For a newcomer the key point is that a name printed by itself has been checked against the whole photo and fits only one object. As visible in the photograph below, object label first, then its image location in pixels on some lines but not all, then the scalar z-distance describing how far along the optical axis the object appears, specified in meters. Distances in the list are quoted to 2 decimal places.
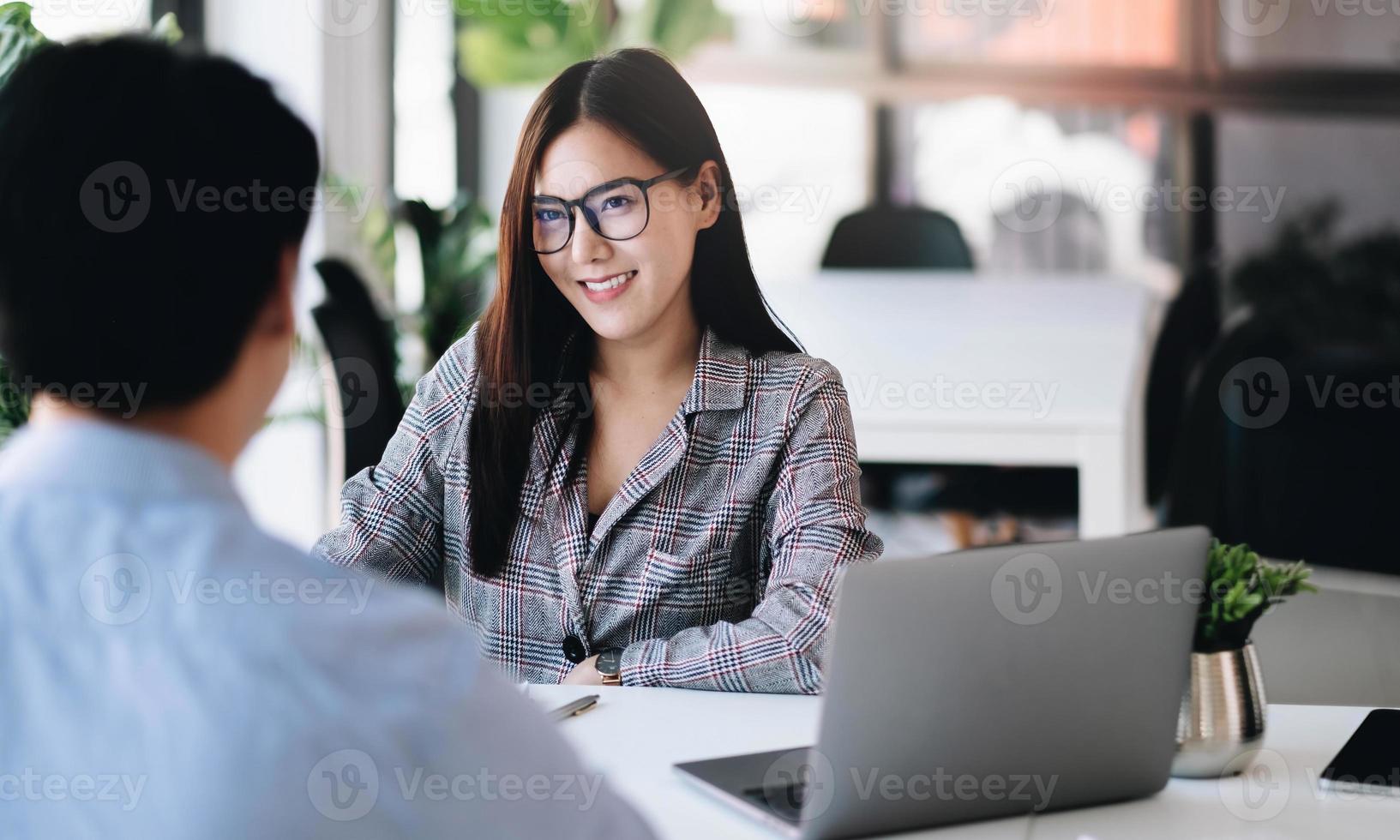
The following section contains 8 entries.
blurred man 1.87
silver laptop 2.45
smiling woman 3.06
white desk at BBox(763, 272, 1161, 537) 3.73
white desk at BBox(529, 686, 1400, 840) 2.52
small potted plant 2.60
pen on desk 2.74
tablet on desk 2.59
